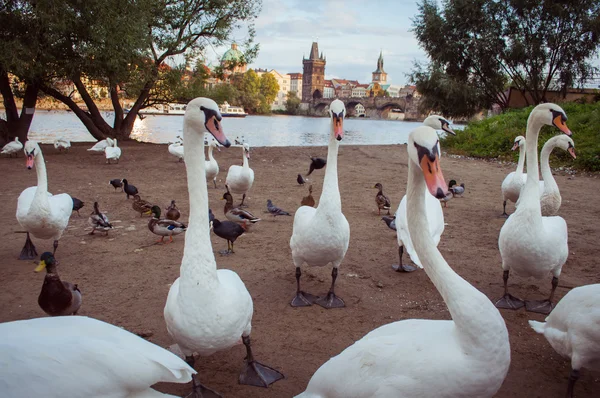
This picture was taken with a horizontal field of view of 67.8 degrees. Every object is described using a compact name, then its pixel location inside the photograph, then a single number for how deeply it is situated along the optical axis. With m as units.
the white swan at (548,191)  6.36
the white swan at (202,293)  2.84
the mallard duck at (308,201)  8.15
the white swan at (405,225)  4.81
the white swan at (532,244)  4.04
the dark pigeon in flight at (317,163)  11.52
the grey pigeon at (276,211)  7.89
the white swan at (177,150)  13.95
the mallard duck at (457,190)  9.52
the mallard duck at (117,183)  9.56
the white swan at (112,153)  13.48
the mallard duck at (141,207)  7.59
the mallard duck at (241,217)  6.94
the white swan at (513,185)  7.80
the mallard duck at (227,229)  5.78
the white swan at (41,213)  5.32
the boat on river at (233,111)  62.61
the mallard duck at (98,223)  6.42
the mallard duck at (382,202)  7.92
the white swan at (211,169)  10.41
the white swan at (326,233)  4.30
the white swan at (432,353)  2.12
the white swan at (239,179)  8.97
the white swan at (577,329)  2.77
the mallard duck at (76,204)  7.13
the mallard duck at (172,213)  7.05
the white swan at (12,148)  14.02
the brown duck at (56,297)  3.69
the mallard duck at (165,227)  6.17
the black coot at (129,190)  8.49
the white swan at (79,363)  1.87
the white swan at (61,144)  16.12
